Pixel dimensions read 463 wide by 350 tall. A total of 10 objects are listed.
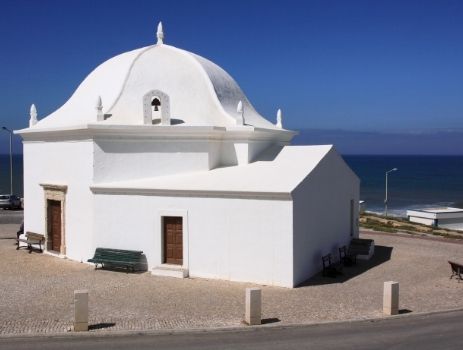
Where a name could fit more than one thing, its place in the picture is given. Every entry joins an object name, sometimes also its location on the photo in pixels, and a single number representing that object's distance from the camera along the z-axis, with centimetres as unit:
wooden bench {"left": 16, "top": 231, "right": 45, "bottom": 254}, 2016
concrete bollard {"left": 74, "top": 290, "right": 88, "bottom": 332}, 1100
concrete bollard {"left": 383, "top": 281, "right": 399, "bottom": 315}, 1221
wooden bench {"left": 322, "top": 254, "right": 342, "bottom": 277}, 1647
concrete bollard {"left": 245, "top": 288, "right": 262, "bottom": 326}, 1139
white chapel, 1561
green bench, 1708
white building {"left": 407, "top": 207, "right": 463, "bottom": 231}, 4178
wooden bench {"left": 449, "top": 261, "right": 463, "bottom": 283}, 1598
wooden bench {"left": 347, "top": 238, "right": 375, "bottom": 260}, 1928
